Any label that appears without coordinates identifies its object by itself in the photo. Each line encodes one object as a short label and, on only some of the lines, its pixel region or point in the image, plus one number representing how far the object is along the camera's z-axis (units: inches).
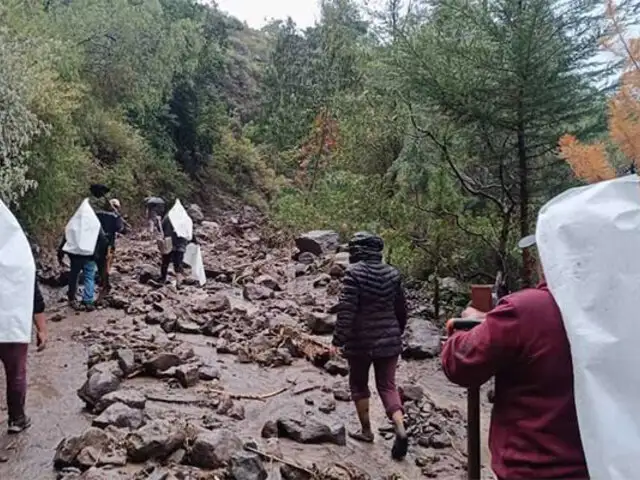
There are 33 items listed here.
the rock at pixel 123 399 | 201.2
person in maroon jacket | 76.3
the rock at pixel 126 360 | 249.0
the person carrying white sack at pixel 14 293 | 168.1
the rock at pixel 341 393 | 245.9
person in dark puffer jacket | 189.3
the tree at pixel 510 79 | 270.8
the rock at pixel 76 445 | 166.2
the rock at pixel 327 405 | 233.6
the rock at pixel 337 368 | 280.7
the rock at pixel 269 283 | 481.2
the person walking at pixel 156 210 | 473.7
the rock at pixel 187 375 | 244.7
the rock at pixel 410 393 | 242.7
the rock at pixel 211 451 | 164.2
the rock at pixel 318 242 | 609.3
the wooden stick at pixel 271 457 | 172.9
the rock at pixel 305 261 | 549.6
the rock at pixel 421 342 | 325.1
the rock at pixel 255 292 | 446.0
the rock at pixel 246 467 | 158.9
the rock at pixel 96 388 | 216.7
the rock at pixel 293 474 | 169.9
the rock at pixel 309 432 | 196.9
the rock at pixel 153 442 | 165.2
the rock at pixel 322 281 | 495.2
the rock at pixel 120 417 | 185.7
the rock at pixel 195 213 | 919.7
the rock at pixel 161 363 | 253.1
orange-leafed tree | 196.2
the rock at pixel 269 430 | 198.5
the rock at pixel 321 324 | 346.6
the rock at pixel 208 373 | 257.8
